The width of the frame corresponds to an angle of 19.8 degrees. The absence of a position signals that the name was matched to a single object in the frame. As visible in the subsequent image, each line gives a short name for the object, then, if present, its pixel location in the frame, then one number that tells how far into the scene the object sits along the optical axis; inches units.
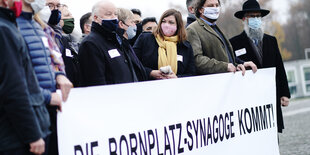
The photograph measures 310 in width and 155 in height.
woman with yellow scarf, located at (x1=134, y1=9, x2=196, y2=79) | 376.0
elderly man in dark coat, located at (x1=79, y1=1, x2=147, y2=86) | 301.2
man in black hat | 459.5
